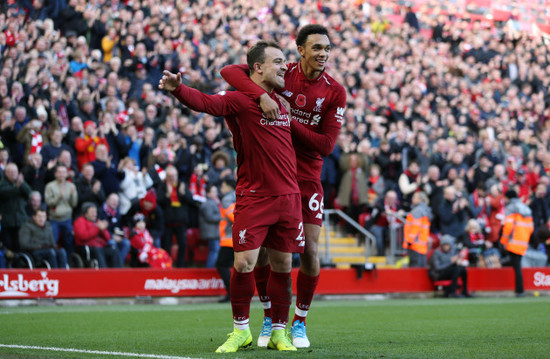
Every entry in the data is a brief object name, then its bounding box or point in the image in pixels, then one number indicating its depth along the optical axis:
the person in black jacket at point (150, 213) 16.91
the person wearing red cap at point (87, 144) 16.78
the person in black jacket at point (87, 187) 16.17
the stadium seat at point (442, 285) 18.64
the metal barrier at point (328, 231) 19.73
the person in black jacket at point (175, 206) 17.12
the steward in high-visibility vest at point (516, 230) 18.64
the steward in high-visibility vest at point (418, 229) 18.98
